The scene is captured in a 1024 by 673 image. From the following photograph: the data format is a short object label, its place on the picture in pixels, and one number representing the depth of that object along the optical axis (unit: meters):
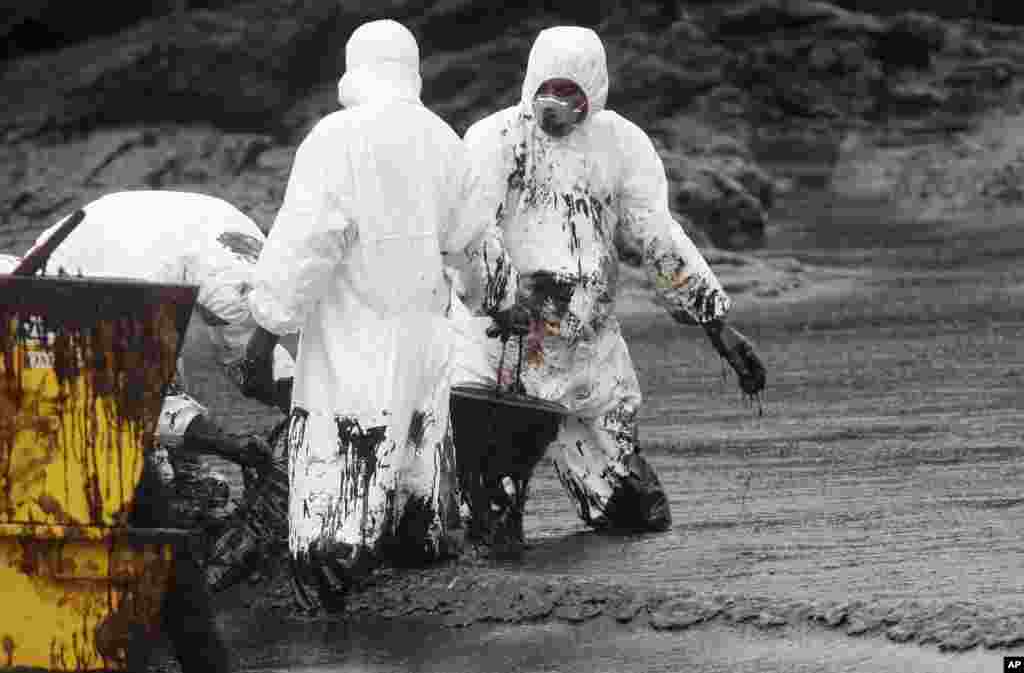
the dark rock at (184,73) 43.19
